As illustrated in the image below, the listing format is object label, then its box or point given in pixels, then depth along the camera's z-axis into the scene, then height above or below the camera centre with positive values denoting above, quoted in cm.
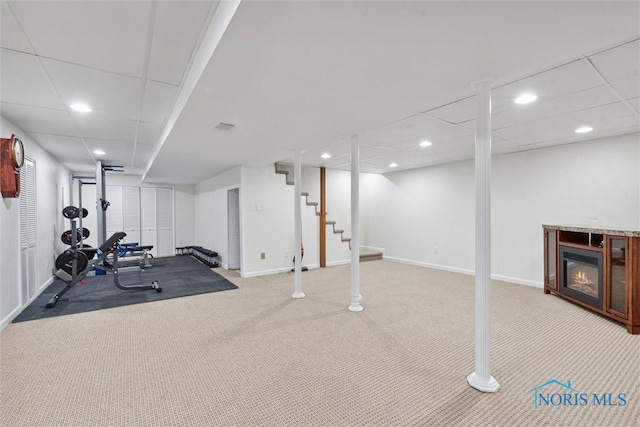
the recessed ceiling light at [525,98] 256 +106
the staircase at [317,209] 607 +10
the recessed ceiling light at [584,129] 354 +105
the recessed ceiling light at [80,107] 298 +117
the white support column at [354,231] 360 -23
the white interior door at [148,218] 827 -9
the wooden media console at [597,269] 295 -71
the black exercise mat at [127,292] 377 -123
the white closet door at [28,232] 370 -22
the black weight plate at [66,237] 563 -43
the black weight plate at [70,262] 410 -68
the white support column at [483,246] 204 -25
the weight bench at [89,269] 400 -83
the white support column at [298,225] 420 -17
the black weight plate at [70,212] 495 +6
